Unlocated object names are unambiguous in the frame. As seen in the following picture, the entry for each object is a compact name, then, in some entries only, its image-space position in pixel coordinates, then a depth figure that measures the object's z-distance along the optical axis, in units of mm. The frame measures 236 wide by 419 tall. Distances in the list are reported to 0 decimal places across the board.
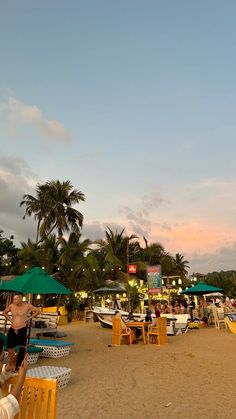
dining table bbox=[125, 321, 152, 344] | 10805
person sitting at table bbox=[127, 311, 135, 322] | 11907
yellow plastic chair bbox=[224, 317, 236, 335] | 13227
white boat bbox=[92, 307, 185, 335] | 13388
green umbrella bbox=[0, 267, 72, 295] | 8031
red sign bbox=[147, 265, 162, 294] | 16000
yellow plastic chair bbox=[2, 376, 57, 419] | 2205
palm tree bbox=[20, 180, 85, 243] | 30016
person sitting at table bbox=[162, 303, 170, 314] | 17047
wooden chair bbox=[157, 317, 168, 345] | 10719
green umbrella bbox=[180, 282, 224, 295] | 16141
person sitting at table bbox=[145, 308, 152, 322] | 12250
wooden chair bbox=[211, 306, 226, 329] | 15289
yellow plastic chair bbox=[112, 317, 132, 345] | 10680
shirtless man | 6258
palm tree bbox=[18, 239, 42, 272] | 24844
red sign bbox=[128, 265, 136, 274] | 20969
